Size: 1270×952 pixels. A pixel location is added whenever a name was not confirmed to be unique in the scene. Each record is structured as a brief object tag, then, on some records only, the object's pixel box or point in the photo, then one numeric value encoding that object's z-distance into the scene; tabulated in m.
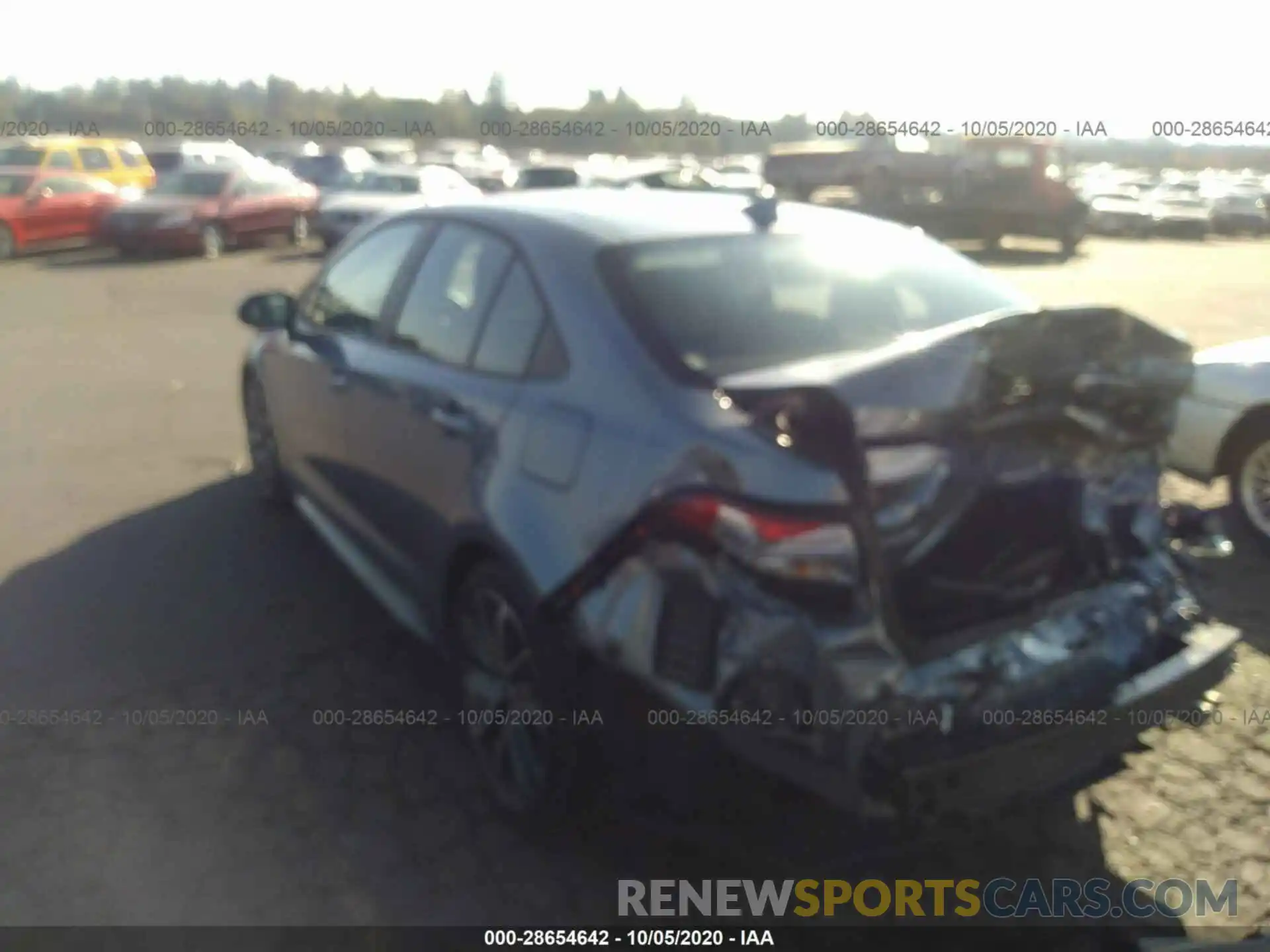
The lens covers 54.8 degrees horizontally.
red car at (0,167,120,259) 20.09
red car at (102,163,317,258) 19.81
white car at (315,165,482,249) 20.72
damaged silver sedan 2.69
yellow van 21.48
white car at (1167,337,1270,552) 5.83
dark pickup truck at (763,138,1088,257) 24.38
